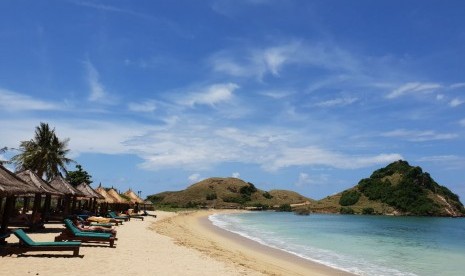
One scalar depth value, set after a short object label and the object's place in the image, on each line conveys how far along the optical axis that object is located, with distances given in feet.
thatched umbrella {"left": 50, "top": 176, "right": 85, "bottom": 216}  73.00
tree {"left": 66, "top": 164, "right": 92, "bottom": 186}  173.47
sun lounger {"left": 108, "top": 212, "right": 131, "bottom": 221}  96.46
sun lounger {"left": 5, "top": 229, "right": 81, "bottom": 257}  37.17
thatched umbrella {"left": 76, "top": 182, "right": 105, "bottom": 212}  89.41
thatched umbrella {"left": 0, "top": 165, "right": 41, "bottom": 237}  39.59
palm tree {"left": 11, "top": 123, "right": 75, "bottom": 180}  125.08
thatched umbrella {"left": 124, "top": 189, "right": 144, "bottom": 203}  145.86
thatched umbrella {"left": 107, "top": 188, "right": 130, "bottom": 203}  120.83
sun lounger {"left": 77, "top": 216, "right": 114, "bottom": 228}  62.76
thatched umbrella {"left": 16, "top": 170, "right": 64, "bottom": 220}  58.59
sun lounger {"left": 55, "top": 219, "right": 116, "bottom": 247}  45.28
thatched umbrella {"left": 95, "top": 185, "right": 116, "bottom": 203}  109.96
